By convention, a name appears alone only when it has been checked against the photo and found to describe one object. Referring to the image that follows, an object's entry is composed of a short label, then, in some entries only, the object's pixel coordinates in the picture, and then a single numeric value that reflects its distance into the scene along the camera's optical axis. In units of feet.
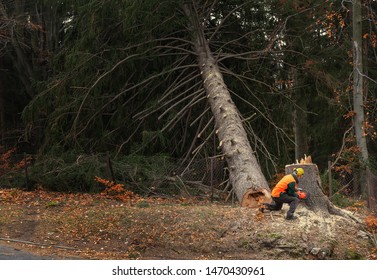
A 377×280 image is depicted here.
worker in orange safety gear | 30.45
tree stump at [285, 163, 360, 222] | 32.32
